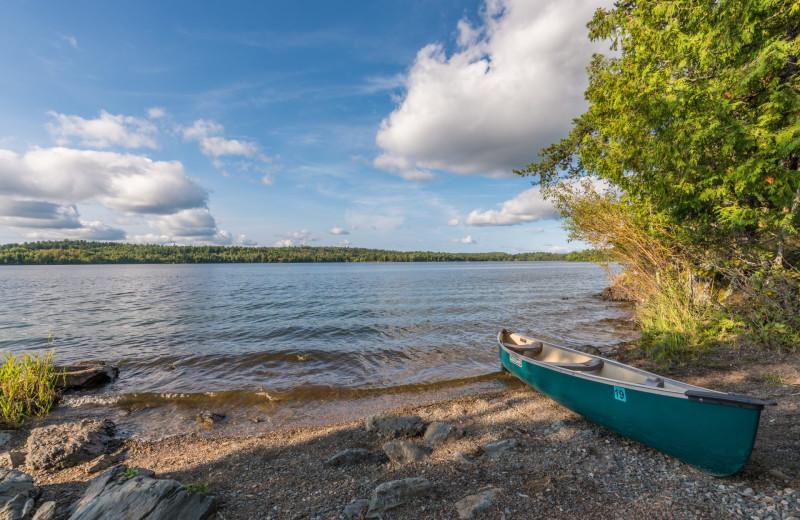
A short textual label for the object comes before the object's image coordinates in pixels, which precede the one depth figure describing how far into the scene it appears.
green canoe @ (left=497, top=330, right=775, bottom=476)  4.23
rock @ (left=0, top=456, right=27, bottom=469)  5.95
